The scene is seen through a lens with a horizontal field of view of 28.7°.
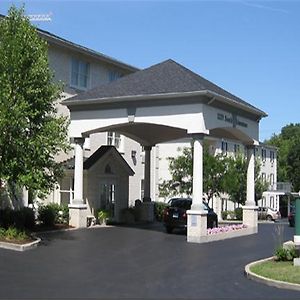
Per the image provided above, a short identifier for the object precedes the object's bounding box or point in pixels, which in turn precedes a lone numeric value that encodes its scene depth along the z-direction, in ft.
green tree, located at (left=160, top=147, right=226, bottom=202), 136.67
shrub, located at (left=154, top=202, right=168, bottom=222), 118.73
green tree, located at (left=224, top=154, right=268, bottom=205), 139.03
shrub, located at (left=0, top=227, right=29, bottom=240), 63.21
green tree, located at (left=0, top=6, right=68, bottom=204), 63.67
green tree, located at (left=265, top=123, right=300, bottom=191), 298.76
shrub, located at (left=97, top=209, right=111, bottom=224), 97.23
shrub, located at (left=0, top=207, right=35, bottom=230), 73.26
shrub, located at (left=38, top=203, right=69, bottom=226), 84.84
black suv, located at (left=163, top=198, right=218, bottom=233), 85.40
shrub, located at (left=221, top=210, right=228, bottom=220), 179.50
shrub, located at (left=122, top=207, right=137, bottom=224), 107.34
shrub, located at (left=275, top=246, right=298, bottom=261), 51.24
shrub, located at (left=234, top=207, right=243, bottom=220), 175.09
